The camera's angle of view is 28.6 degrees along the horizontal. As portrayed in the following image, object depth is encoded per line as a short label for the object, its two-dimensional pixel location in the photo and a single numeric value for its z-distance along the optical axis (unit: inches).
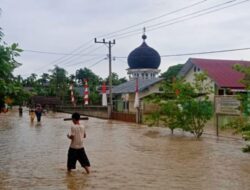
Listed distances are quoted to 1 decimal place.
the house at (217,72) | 1620.3
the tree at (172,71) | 2624.5
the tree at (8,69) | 335.3
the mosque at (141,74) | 2115.0
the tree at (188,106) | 953.5
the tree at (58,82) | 3270.9
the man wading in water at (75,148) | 492.4
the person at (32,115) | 1579.5
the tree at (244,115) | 622.5
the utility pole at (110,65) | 1821.9
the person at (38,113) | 1548.0
